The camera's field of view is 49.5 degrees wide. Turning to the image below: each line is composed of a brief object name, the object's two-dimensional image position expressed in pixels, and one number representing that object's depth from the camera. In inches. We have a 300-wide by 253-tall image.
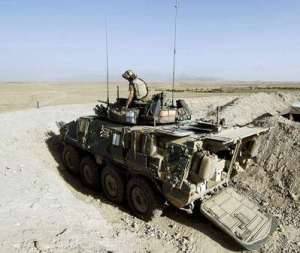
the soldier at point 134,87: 321.4
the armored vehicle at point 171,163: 247.1
